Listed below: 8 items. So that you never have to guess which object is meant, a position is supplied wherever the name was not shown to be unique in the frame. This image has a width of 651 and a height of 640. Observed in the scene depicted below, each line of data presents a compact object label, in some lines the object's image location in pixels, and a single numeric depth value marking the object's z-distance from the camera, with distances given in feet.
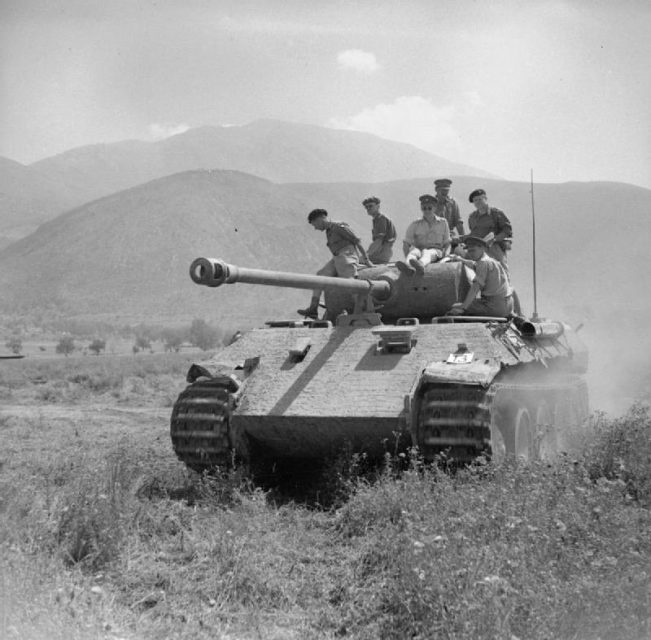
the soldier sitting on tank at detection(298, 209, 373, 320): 31.60
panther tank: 23.82
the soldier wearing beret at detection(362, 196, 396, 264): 36.81
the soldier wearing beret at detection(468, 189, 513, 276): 36.42
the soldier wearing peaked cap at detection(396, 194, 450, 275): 34.68
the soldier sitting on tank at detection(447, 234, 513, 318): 30.35
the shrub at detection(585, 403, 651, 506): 23.65
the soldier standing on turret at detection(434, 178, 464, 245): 39.32
